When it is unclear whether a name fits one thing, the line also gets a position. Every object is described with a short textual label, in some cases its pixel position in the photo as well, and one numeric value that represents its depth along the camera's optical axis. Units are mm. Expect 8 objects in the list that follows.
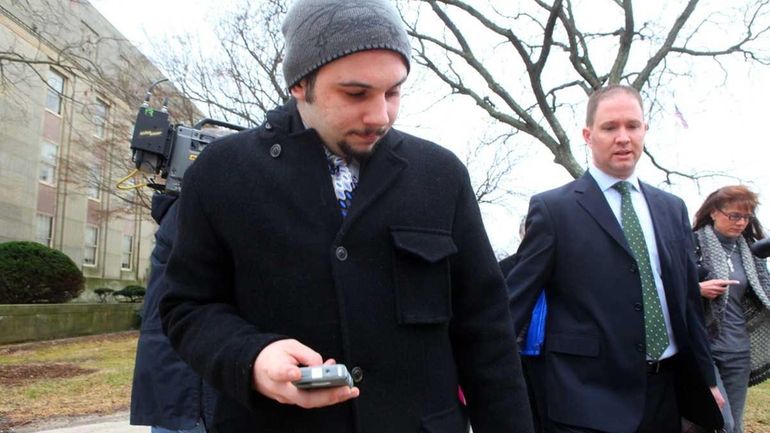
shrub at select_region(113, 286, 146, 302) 28406
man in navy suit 2773
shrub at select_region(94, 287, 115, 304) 29312
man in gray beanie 1447
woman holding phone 4043
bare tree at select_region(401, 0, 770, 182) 13484
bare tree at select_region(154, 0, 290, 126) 15578
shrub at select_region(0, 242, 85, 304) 17406
